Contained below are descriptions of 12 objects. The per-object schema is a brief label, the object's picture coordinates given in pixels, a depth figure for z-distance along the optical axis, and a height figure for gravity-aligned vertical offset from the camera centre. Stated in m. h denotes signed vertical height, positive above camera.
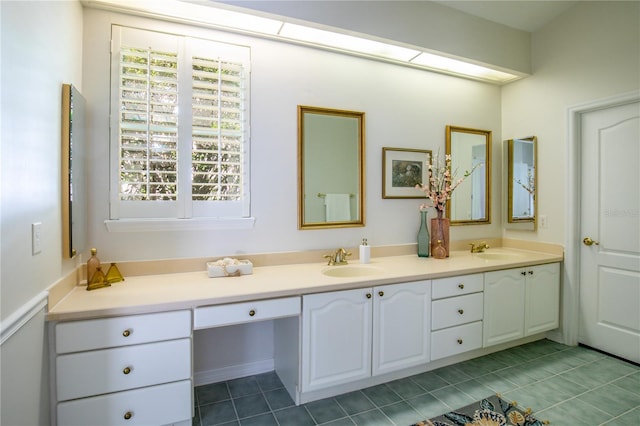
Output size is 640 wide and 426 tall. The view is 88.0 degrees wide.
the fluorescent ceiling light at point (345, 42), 2.31 +1.29
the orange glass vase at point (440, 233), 2.83 -0.17
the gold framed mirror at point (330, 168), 2.50 +0.35
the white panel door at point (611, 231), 2.56 -0.14
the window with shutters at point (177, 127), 2.01 +0.55
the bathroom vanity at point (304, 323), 1.52 -0.65
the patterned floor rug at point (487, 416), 1.87 -1.18
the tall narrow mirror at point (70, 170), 1.64 +0.21
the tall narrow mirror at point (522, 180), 3.18 +0.34
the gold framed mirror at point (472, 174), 3.16 +0.40
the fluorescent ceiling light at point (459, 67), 2.81 +1.33
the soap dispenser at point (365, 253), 2.56 -0.31
